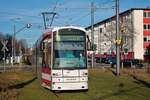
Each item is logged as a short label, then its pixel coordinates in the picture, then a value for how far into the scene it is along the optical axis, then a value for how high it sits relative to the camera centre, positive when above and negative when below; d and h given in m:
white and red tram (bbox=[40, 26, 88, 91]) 14.22 -0.25
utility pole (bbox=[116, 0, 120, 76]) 24.99 +0.58
